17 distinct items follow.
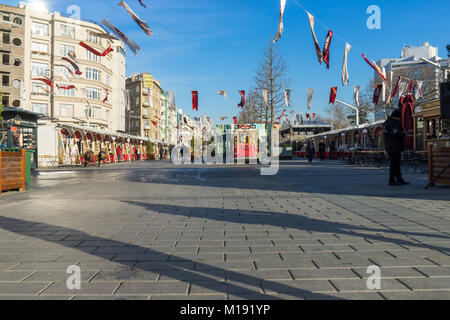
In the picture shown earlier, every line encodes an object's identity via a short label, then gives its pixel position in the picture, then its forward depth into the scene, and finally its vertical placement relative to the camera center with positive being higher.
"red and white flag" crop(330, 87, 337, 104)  29.60 +5.02
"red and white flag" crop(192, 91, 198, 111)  31.00 +4.88
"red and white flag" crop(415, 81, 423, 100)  26.44 +4.89
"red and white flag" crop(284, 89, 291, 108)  31.48 +5.17
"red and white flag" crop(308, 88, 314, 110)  30.45 +5.17
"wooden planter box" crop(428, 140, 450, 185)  8.43 -0.20
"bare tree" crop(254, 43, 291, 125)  35.03 +7.14
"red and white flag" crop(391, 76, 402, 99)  25.33 +4.85
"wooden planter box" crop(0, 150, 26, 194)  8.40 -0.36
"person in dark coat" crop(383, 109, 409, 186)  9.25 +0.37
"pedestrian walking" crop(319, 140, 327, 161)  30.87 +0.35
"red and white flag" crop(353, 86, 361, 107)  32.25 +5.71
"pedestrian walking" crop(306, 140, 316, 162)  26.90 +0.27
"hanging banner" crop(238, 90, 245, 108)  33.03 +5.46
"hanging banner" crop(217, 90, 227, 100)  31.64 +5.58
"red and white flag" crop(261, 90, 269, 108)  33.00 +5.35
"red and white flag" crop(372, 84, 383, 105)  27.00 +4.73
